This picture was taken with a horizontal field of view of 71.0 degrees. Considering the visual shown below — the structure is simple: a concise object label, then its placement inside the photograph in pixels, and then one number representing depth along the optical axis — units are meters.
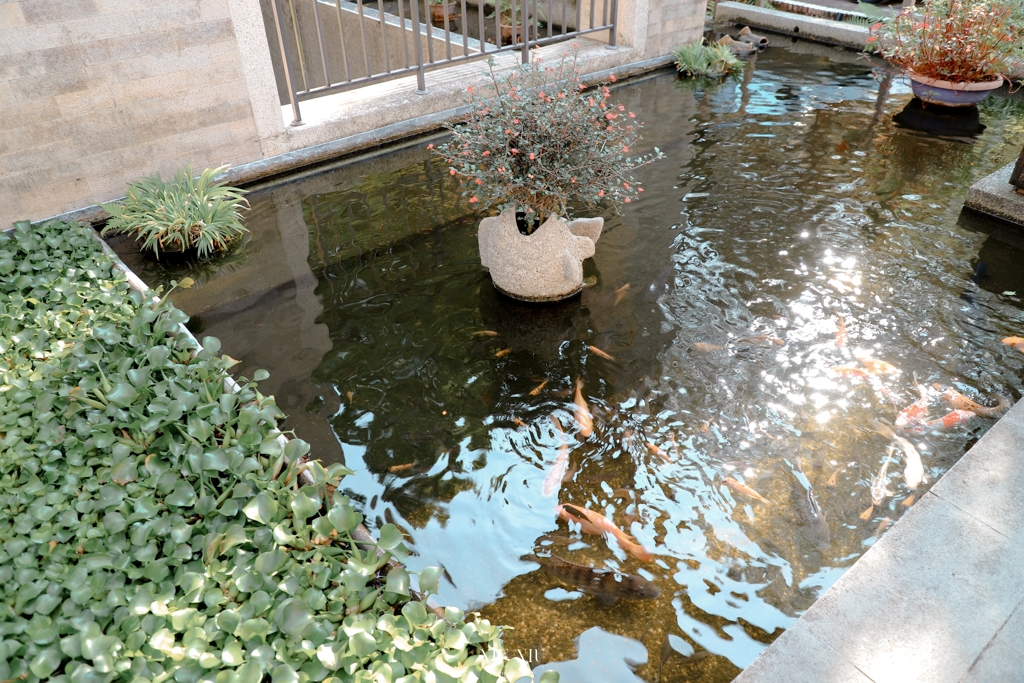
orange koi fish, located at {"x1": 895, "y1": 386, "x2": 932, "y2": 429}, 3.92
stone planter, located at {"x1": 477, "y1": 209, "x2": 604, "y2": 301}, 4.78
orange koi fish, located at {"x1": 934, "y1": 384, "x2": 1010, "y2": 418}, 3.99
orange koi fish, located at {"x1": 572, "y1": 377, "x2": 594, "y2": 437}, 3.92
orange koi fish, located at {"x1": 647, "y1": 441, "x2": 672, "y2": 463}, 3.73
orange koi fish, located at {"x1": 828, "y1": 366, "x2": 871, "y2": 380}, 4.25
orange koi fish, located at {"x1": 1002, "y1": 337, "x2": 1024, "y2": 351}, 4.51
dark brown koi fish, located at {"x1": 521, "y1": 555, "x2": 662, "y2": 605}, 3.05
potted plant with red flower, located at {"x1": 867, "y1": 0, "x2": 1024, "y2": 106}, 7.81
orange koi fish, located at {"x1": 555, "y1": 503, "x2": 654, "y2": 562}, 3.24
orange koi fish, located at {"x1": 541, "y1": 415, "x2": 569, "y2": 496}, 3.56
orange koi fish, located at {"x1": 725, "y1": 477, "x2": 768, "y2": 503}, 3.50
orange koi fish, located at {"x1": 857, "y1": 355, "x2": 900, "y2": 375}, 4.29
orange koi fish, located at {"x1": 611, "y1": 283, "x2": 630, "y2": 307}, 5.03
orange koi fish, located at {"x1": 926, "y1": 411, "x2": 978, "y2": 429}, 3.90
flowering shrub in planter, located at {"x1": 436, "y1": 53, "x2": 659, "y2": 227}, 4.49
